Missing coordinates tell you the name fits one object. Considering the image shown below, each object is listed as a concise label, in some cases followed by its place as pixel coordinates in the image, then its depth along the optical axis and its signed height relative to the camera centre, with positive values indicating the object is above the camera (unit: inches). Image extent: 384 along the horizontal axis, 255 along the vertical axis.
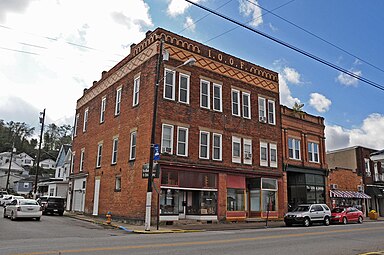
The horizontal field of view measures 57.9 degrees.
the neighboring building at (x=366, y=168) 1622.8 +177.8
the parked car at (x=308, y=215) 949.2 -28.1
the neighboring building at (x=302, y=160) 1237.1 +162.5
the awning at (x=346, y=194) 1375.5 +47.3
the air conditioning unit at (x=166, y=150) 881.3 +130.2
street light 723.7 +38.4
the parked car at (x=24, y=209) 881.5 -25.6
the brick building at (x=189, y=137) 903.1 +186.1
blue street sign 746.0 +104.8
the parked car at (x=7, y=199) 1583.4 -2.5
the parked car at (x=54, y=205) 1181.7 -19.2
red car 1077.1 -29.4
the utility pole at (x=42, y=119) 1486.2 +336.6
